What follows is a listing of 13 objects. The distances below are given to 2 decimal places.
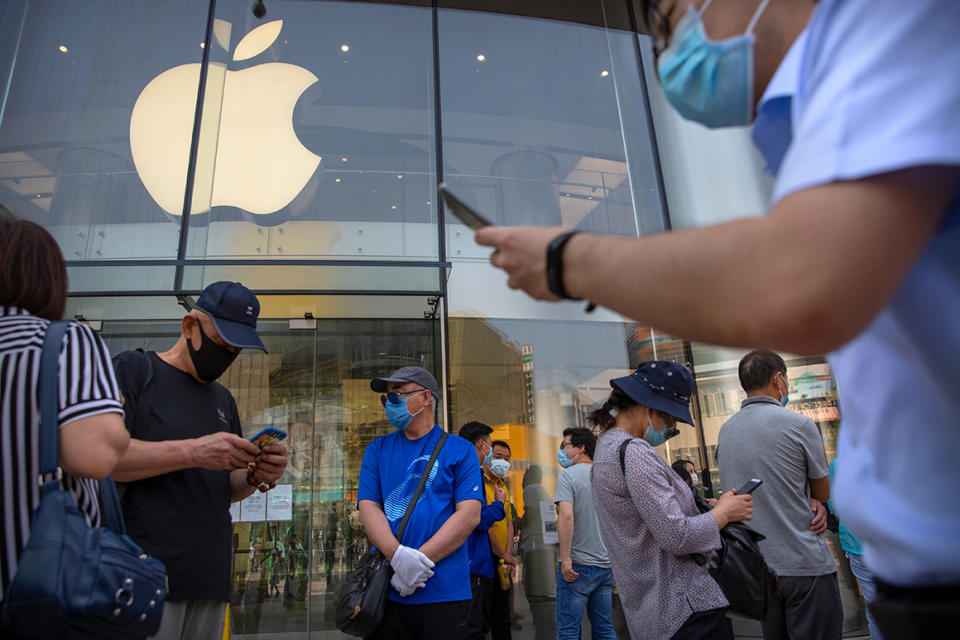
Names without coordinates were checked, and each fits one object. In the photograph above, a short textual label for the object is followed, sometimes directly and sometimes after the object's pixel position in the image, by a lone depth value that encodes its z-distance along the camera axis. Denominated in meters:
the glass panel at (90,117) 6.20
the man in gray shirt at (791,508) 2.84
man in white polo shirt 0.62
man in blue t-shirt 2.86
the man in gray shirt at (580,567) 4.81
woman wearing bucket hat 2.28
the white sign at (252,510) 5.86
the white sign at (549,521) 5.67
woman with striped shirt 1.38
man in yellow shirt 5.25
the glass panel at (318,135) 6.49
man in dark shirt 2.20
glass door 5.68
